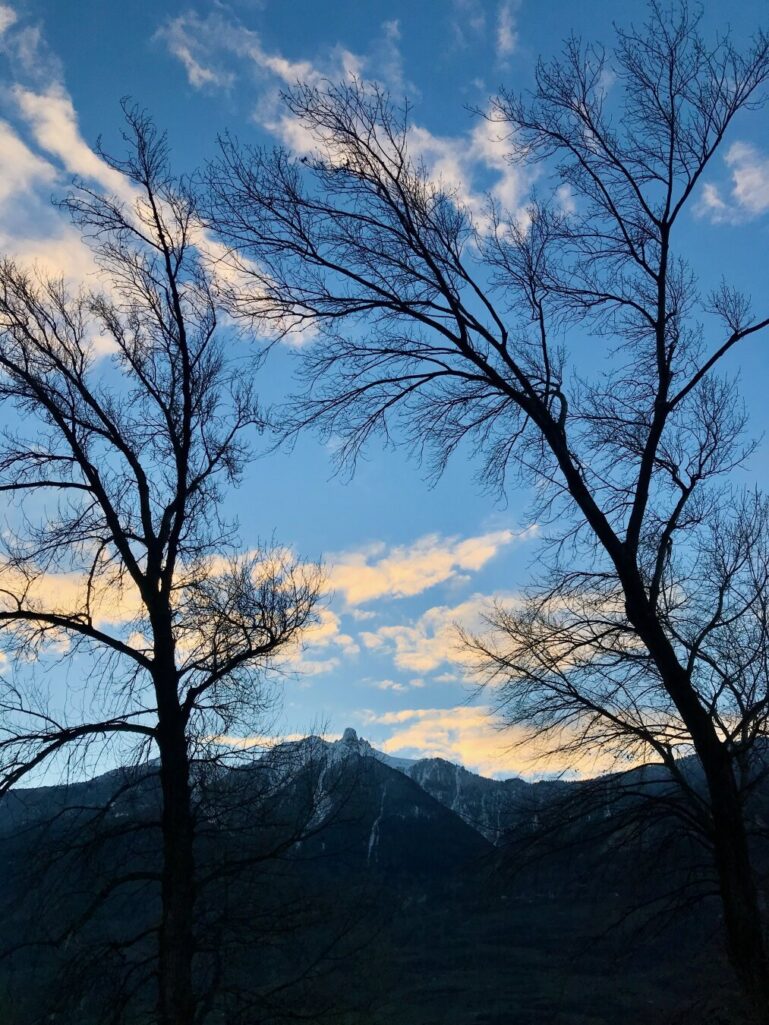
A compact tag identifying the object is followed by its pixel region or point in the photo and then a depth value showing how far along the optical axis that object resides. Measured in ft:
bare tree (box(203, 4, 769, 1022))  20.49
